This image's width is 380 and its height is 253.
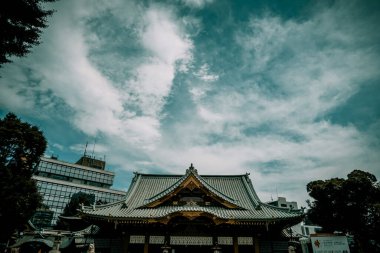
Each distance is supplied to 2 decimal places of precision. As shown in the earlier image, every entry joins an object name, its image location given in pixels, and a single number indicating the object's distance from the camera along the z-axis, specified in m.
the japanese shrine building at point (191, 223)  15.09
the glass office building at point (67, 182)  58.16
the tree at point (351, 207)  28.08
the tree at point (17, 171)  23.75
